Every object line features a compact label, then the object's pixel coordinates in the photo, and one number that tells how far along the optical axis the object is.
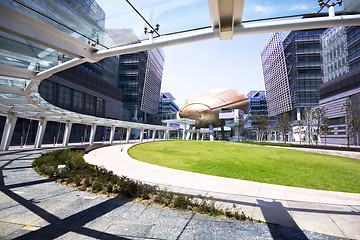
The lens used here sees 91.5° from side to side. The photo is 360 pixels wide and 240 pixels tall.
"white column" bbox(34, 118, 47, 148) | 23.41
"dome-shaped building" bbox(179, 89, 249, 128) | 79.94
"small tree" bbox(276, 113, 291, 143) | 43.17
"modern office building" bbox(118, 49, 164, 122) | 73.75
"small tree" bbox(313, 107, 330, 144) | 35.47
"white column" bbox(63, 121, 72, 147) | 27.12
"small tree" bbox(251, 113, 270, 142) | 49.03
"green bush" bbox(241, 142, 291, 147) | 32.41
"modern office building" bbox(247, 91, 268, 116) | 112.38
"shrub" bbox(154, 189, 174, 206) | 5.22
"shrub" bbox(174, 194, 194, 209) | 4.96
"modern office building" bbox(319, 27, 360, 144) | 43.12
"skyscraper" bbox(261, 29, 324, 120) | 68.06
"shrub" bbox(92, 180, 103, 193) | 6.29
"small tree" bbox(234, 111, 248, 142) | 66.56
